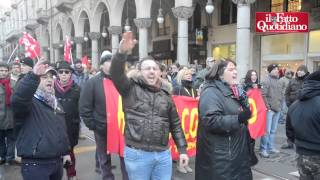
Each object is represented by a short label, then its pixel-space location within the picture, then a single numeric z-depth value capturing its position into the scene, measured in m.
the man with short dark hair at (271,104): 8.33
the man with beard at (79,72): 11.51
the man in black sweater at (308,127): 3.97
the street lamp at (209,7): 15.28
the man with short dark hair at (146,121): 3.67
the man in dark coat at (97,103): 5.55
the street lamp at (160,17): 19.59
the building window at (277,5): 17.62
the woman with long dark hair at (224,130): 3.64
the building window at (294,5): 16.69
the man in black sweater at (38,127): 3.56
